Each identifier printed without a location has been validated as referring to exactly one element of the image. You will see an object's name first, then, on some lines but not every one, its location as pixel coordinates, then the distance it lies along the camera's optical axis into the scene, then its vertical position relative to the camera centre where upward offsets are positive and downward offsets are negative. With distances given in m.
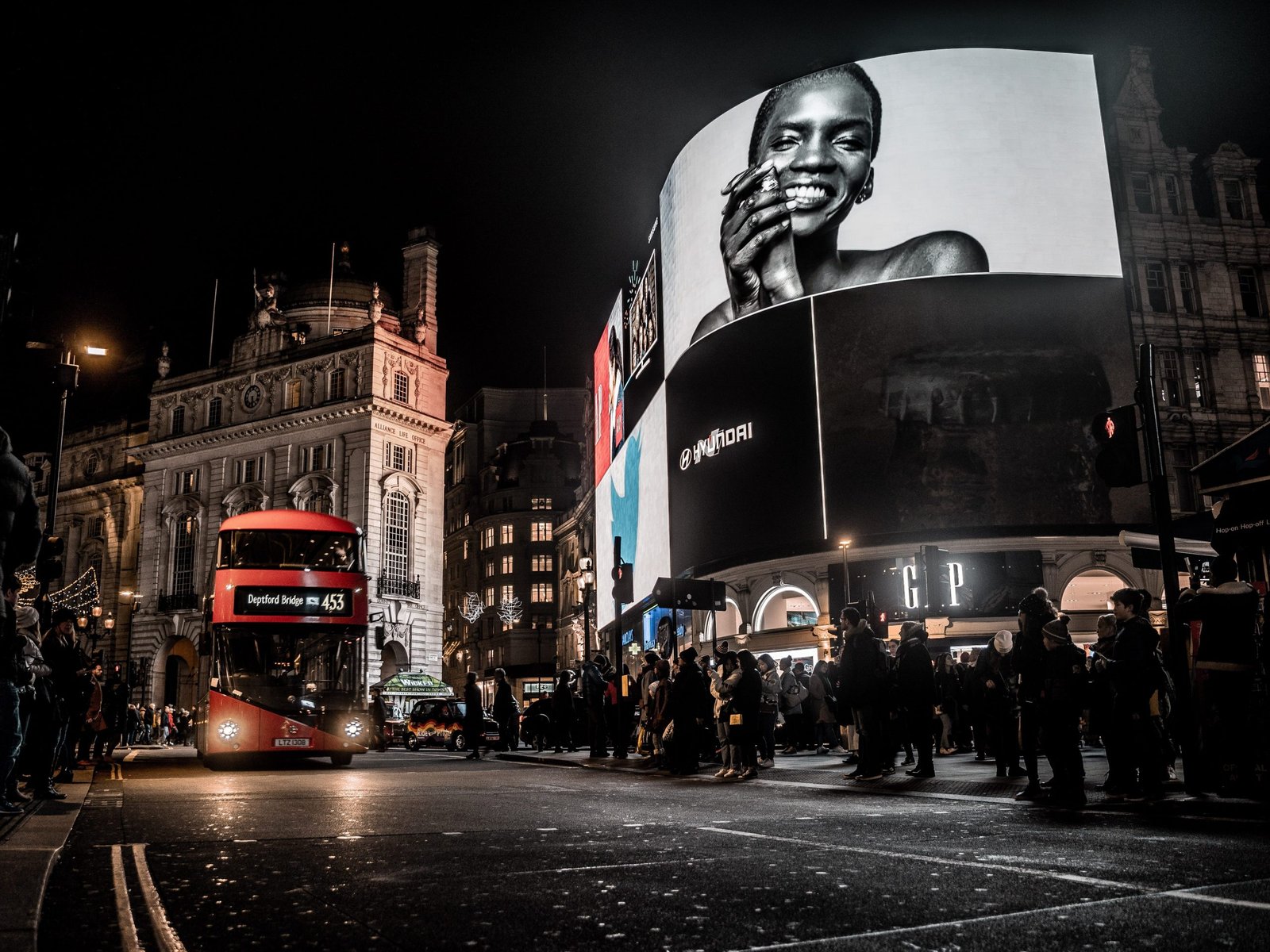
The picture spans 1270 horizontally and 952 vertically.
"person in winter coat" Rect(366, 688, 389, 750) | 28.42 -0.60
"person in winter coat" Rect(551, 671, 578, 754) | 24.02 -0.40
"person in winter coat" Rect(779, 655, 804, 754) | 20.81 -0.40
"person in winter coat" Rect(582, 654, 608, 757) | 20.22 -0.19
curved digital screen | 33.56 +12.09
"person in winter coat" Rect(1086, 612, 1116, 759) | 9.35 -0.24
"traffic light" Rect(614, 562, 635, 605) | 18.91 +1.89
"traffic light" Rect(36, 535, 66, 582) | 14.13 +1.97
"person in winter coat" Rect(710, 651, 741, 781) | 13.59 -0.21
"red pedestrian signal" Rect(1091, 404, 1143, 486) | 10.31 +2.17
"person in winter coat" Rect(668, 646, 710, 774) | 14.57 -0.31
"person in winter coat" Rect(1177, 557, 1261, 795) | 8.71 +0.01
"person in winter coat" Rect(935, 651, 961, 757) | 17.97 -0.29
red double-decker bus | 18.53 +0.77
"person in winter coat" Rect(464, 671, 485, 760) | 23.00 -0.53
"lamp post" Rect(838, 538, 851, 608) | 28.82 +3.35
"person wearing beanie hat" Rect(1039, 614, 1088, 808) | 8.82 -0.29
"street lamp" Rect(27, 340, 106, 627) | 19.05 +5.83
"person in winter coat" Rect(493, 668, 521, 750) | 22.89 -0.38
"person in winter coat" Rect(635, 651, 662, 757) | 17.08 -0.14
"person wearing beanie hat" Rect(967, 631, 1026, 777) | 12.68 -0.30
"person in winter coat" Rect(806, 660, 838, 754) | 20.25 -0.44
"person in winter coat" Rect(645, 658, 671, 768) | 15.34 -0.28
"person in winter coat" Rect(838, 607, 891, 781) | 12.34 -0.06
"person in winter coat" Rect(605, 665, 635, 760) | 19.47 -0.40
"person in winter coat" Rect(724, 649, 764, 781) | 13.55 -0.36
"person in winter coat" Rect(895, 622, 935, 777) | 12.35 -0.06
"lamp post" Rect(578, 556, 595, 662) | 21.55 +2.17
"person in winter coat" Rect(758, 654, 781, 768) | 17.19 -0.59
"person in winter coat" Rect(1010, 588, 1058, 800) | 9.61 +0.13
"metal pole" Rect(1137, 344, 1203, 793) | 9.10 +1.10
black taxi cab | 31.03 -0.81
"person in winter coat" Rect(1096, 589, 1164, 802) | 8.87 -0.21
